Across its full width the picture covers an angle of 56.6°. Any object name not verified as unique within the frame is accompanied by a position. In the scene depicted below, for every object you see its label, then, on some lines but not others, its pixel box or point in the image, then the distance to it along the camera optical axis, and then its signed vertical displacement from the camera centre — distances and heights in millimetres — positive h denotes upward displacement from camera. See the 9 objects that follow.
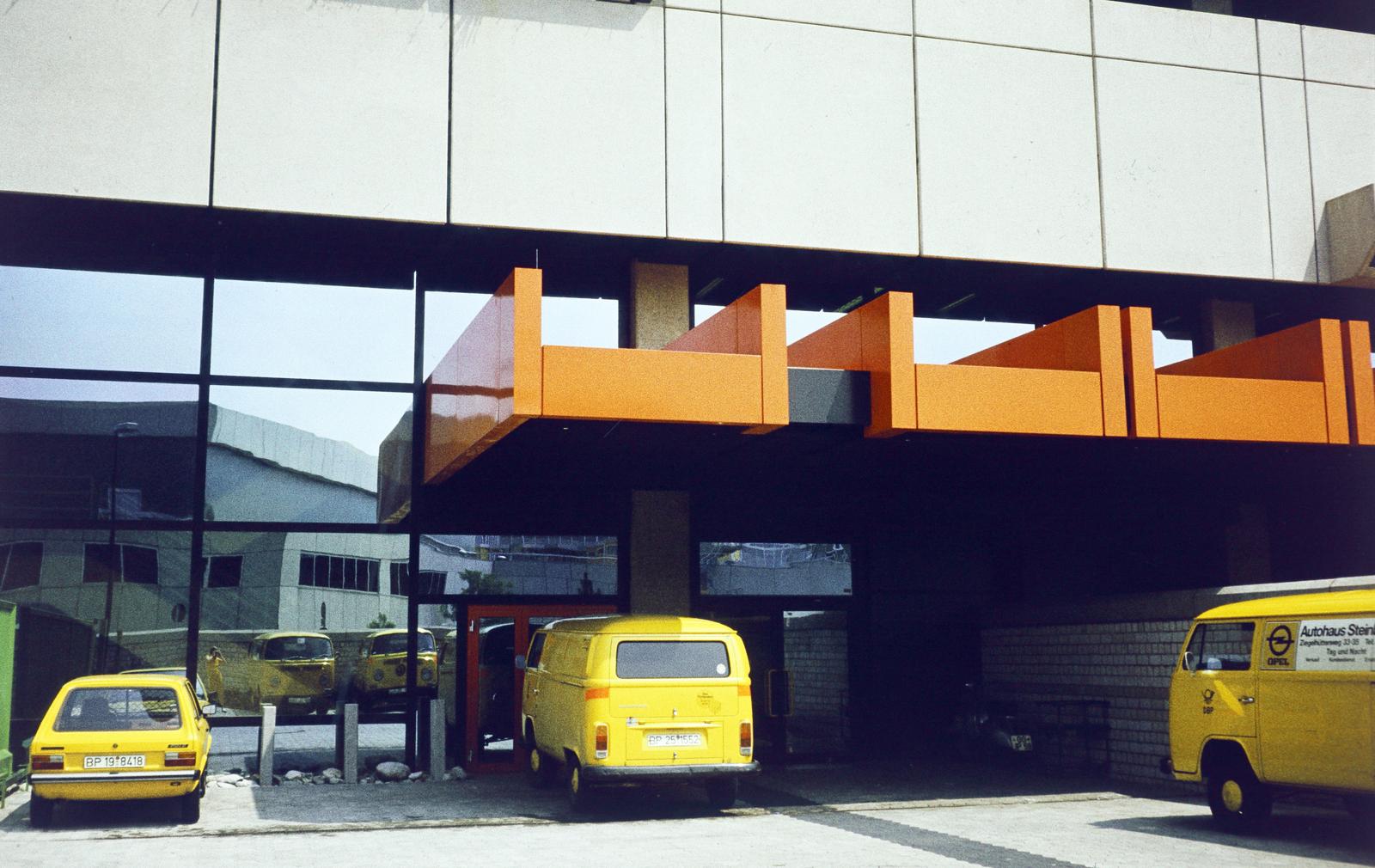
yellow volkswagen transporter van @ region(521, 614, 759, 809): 12078 -929
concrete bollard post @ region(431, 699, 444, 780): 15656 -1676
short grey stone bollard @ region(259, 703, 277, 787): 15109 -1541
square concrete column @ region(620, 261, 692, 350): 16734 +3985
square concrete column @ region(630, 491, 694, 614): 16922 +732
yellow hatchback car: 11406 -1198
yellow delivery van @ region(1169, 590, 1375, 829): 10039 -816
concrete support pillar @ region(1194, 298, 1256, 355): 18891 +4154
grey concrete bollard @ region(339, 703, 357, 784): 15398 -1655
